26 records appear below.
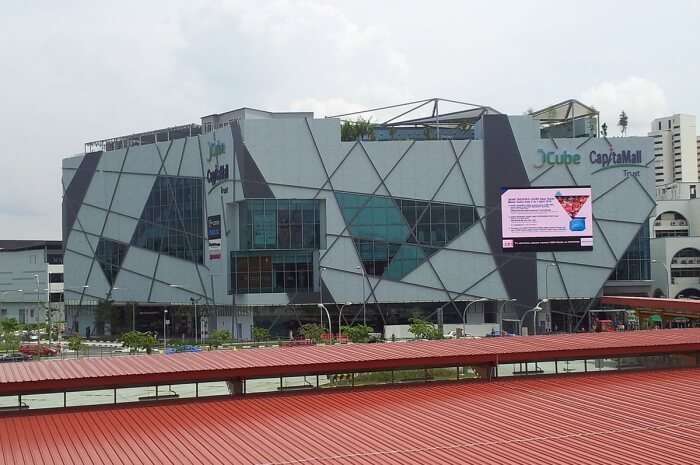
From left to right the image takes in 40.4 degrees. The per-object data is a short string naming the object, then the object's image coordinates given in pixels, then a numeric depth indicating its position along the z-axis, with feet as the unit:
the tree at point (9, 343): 317.83
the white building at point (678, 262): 429.79
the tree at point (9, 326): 364.26
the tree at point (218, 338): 317.42
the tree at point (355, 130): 387.84
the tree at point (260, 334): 331.77
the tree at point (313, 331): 303.68
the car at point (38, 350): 303.48
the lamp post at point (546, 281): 353.51
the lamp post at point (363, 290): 347.56
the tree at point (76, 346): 305.32
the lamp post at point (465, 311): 343.22
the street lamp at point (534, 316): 341.62
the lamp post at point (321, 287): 345.47
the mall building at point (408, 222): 346.95
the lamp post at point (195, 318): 370.24
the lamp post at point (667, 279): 406.54
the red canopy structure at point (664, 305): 246.27
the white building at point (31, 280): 552.41
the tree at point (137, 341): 306.76
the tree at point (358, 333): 301.84
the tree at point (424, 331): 304.91
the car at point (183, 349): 283.18
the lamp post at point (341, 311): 331.47
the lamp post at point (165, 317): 375.10
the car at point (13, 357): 276.88
